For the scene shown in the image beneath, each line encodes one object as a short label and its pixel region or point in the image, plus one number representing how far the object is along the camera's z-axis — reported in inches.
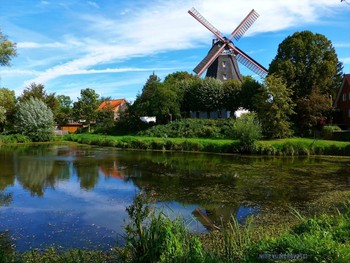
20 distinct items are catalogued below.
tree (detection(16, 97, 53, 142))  1745.8
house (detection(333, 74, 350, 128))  1457.9
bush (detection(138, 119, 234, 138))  1417.3
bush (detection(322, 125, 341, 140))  1211.2
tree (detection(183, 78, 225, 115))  1608.0
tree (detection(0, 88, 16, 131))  1898.4
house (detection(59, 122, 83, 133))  2495.1
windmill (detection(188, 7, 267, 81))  1846.7
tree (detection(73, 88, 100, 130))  2165.4
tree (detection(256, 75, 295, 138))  1216.8
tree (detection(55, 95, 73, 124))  2311.1
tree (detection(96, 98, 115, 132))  1914.4
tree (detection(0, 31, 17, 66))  788.0
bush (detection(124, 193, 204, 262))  213.9
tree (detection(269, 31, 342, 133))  1386.6
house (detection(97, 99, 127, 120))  2694.4
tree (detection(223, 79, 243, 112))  1578.5
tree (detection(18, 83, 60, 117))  2009.1
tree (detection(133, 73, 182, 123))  1596.9
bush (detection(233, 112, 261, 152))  1084.5
